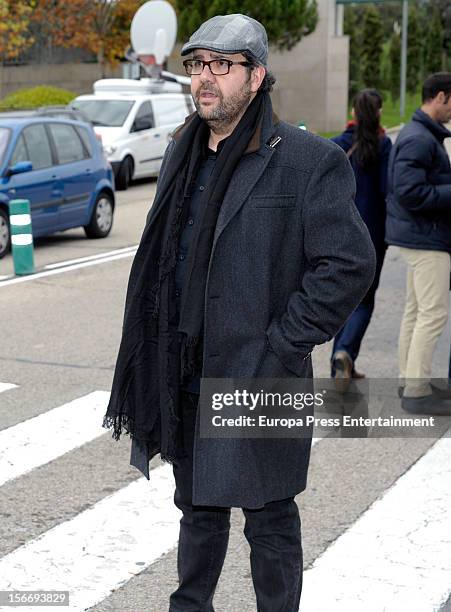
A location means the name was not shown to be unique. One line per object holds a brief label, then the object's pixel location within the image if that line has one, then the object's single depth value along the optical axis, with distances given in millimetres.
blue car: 12891
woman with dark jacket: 6504
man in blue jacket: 6113
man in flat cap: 3348
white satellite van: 20875
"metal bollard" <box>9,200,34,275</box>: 11367
